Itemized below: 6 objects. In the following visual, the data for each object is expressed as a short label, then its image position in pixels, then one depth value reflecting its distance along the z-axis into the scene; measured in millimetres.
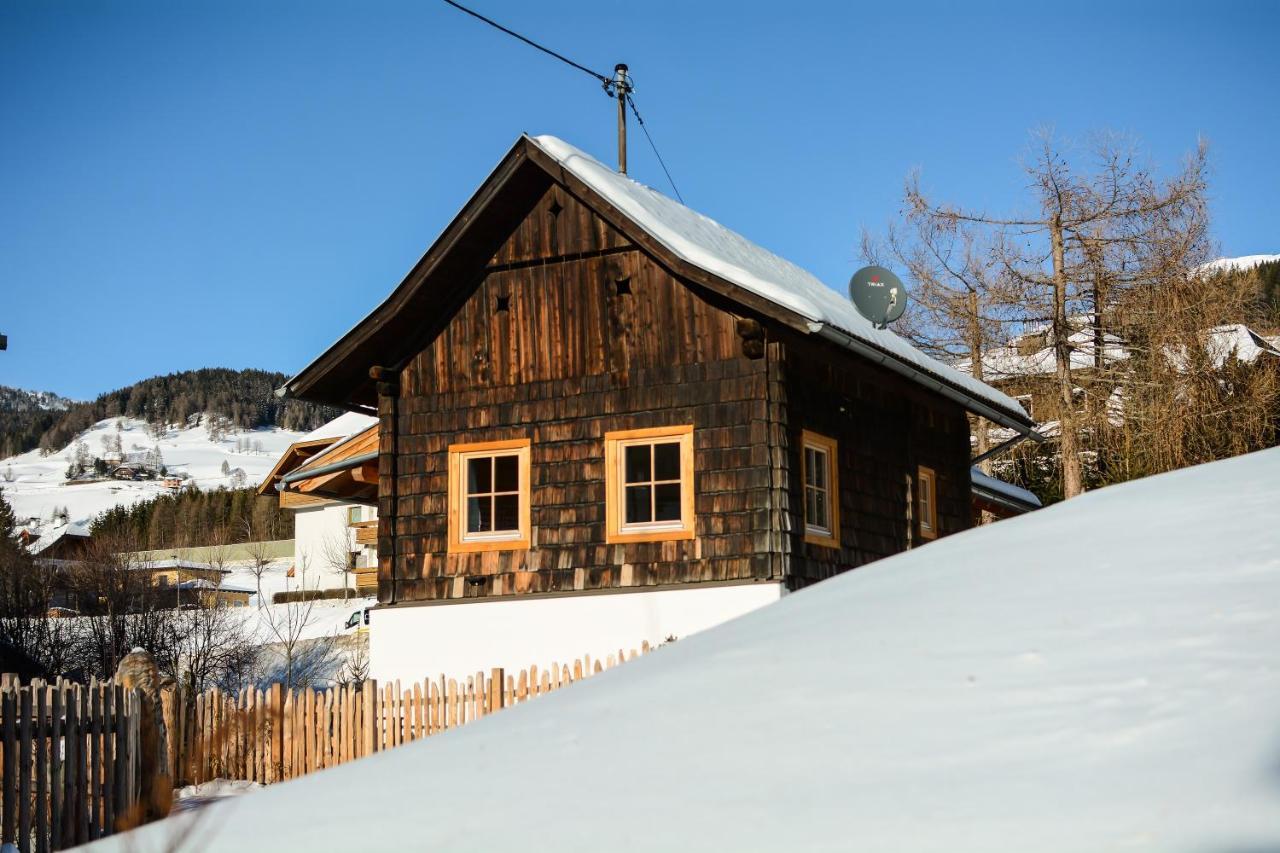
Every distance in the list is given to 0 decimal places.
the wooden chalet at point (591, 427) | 14305
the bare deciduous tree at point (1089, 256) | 26953
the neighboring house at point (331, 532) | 38156
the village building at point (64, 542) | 61350
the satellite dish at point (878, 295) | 16953
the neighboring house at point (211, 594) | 35875
